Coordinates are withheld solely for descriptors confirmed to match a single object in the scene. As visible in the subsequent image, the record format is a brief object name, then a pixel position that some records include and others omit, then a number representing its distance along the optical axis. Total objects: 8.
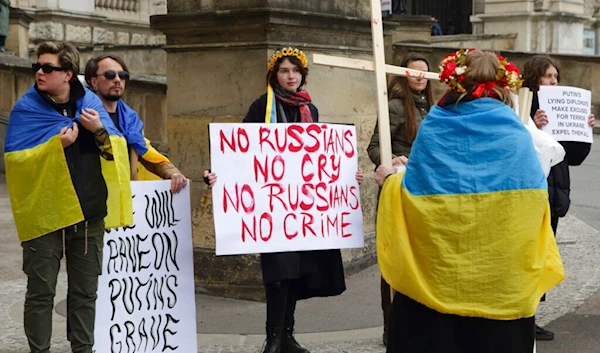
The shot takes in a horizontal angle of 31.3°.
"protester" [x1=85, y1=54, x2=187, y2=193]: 5.72
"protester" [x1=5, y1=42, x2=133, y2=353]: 5.33
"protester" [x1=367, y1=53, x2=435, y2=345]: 6.24
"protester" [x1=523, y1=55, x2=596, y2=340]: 6.63
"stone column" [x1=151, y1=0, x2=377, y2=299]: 7.64
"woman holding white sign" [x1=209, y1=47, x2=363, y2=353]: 5.89
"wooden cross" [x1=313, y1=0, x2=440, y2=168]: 5.30
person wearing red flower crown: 4.34
